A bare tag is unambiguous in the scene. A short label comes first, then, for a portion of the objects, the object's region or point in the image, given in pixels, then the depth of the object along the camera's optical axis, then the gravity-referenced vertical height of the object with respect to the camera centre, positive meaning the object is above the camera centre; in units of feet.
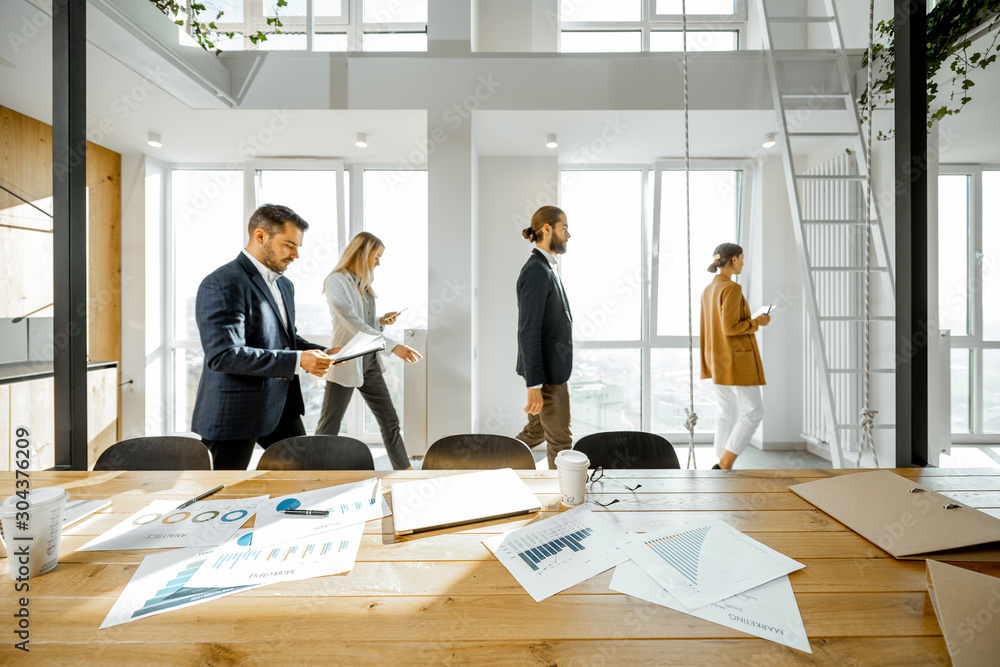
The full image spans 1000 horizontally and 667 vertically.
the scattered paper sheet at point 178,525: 3.06 -1.45
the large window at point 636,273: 12.98 +1.72
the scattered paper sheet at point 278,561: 2.67 -1.48
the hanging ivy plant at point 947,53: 7.11 +4.92
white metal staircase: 8.77 +3.23
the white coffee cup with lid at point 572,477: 3.64 -1.23
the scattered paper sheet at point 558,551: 2.68 -1.49
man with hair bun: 7.60 -0.02
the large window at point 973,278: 12.41 +1.48
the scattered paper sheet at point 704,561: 2.57 -1.49
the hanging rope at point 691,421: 6.48 -1.36
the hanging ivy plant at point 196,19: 8.25 +6.23
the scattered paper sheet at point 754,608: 2.24 -1.53
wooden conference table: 2.12 -1.53
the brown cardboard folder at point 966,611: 2.02 -1.41
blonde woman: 9.11 -0.34
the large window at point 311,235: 12.64 +2.82
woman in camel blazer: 9.62 -0.46
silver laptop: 3.37 -1.42
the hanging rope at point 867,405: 5.28 -0.94
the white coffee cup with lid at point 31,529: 2.59 -1.20
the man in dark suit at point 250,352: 5.73 -0.27
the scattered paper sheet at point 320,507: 3.18 -1.45
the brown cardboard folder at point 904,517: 2.86 -1.39
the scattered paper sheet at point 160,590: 2.38 -1.50
